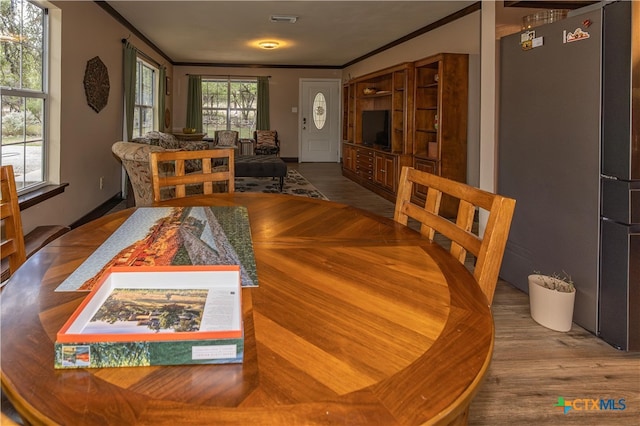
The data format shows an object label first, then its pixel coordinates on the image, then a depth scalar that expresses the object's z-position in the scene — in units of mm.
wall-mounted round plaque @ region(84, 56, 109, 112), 4788
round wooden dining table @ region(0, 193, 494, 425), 565
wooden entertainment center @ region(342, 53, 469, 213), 5329
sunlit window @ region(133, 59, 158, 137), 7367
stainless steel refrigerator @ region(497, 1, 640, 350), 2234
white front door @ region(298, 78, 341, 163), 11672
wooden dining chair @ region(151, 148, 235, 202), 2145
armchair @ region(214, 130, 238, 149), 10391
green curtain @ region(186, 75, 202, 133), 11039
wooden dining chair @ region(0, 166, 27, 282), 1447
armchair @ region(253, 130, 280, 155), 10828
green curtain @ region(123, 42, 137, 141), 6113
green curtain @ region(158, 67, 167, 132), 8719
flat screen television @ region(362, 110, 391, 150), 7466
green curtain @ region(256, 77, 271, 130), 11297
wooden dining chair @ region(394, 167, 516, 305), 1100
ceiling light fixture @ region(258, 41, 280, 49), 7959
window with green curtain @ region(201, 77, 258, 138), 11398
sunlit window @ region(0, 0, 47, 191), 3334
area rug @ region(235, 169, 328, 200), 7184
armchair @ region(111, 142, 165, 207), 4035
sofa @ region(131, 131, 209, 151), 5973
